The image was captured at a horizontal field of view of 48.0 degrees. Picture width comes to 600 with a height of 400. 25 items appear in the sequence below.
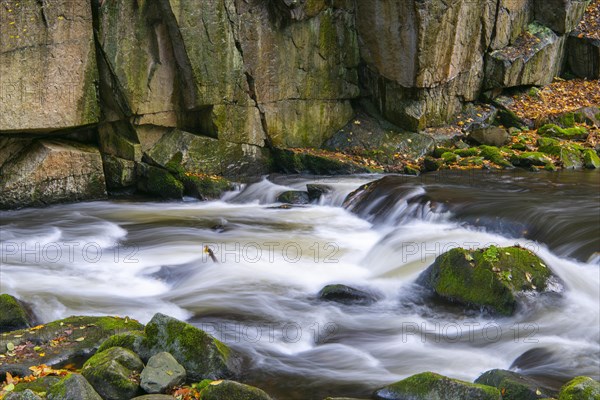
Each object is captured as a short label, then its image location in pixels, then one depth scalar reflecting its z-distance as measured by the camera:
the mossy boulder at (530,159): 14.35
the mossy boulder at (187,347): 5.77
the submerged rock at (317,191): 13.08
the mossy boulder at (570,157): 14.39
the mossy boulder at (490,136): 15.81
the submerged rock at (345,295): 8.18
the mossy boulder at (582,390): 4.69
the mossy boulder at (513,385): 5.23
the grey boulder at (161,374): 5.29
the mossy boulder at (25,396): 4.68
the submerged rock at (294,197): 13.23
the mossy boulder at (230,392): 5.05
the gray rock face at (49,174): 12.60
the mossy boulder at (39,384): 5.21
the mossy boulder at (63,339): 5.94
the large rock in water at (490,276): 7.51
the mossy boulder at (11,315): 6.88
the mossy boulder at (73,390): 4.84
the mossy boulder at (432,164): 14.62
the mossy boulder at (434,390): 5.02
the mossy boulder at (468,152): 15.21
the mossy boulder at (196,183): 13.77
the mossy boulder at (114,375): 5.20
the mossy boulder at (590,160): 14.44
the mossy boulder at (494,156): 14.53
